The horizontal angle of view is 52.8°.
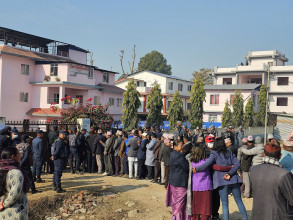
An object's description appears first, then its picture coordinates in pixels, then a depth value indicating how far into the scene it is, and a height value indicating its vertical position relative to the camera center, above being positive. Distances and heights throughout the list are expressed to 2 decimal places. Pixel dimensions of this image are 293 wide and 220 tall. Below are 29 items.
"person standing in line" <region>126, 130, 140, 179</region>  12.14 -1.71
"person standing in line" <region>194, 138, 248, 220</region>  6.44 -1.35
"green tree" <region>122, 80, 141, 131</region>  26.72 +0.39
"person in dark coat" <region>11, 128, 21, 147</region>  9.70 -1.06
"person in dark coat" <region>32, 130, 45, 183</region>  10.16 -1.61
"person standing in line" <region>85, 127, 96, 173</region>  13.11 -1.90
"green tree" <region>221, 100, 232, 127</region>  38.44 -0.18
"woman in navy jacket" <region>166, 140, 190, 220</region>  6.58 -1.65
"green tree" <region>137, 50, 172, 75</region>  79.38 +13.45
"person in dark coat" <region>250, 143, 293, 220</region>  4.02 -1.02
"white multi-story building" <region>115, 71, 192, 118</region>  50.47 +4.83
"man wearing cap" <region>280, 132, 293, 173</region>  5.68 -0.76
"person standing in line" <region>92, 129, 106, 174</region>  12.87 -1.76
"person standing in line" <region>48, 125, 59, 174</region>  12.53 -1.22
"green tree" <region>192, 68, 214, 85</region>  68.69 +9.29
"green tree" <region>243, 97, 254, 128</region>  38.31 +0.27
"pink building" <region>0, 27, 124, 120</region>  30.86 +3.03
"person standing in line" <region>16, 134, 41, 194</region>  8.85 -1.44
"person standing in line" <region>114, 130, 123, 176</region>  12.59 -1.70
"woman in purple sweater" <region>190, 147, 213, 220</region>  6.42 -1.65
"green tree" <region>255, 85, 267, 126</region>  39.97 +1.03
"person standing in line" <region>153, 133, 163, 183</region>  11.40 -1.89
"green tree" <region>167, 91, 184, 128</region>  31.16 +0.22
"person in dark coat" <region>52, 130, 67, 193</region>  9.36 -1.70
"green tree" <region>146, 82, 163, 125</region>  29.39 +0.60
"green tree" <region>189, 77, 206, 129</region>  30.86 +1.12
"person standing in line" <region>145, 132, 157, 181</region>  11.65 -1.71
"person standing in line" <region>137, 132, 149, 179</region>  11.91 -1.72
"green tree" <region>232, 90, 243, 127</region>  38.03 +0.53
